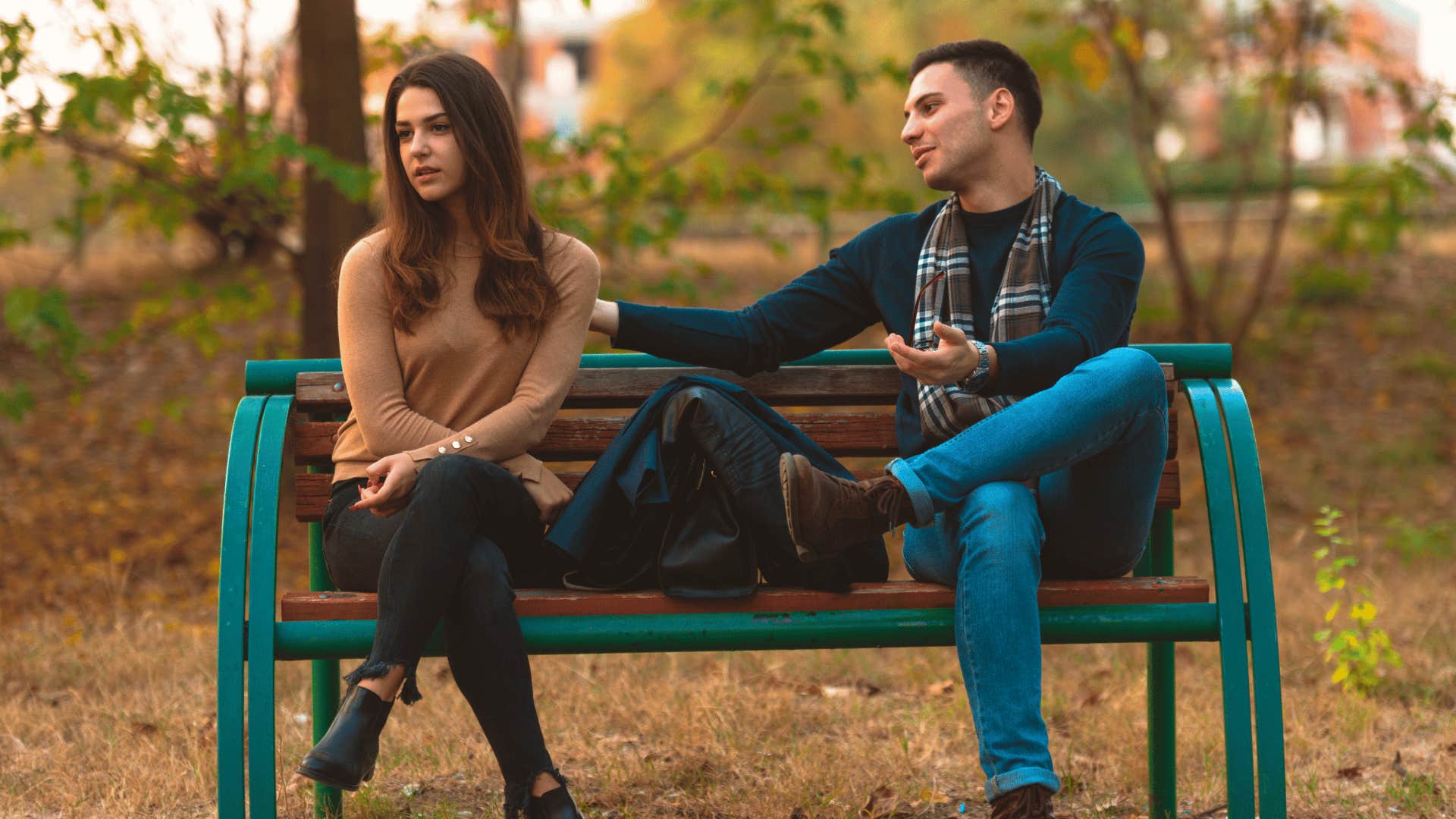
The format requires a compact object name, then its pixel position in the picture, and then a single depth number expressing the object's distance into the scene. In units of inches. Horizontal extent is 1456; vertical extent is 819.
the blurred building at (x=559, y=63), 2308.1
